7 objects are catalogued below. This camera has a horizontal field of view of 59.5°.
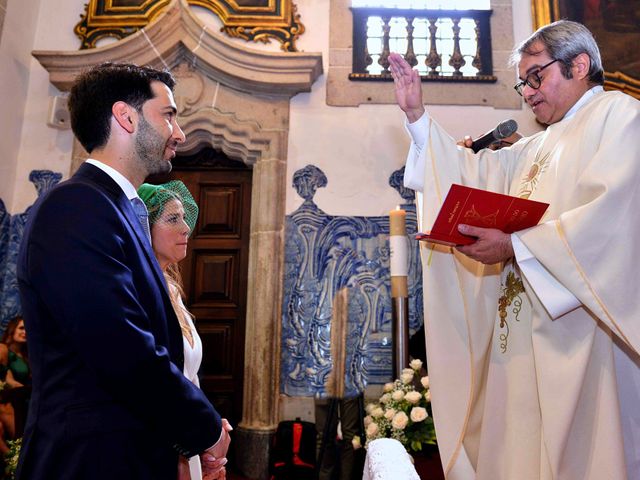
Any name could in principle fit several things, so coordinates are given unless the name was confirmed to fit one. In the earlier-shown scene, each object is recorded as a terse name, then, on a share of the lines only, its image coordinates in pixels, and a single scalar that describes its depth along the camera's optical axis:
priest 1.91
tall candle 4.42
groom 1.23
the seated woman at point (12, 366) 3.97
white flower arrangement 3.60
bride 2.37
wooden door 5.24
